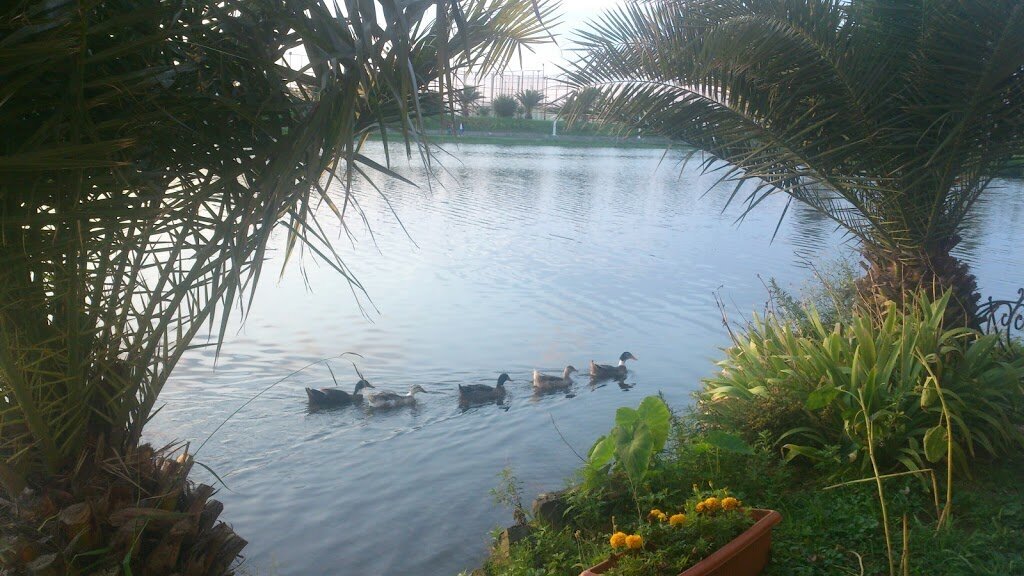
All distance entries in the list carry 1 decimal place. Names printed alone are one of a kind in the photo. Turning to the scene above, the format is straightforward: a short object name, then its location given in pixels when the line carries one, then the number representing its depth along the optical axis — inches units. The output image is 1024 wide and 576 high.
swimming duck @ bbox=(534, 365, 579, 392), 474.3
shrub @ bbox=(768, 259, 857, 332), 372.4
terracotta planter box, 154.6
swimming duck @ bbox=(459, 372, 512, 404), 449.7
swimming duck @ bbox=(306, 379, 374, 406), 430.9
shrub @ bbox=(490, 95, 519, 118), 2146.7
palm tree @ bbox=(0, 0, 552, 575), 108.6
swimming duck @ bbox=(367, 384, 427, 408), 431.5
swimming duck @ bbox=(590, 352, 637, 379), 492.4
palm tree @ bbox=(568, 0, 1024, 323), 257.6
